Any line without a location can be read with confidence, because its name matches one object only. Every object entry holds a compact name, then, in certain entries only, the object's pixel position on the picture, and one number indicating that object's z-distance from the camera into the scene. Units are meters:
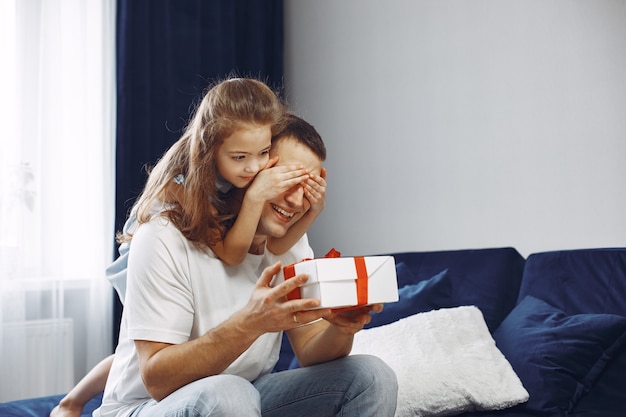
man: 1.21
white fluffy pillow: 1.72
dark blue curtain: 3.32
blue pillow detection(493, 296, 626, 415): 1.76
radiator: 2.94
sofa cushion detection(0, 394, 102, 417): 1.83
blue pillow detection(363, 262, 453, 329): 2.17
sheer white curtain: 2.96
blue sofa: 1.77
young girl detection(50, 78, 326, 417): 1.40
